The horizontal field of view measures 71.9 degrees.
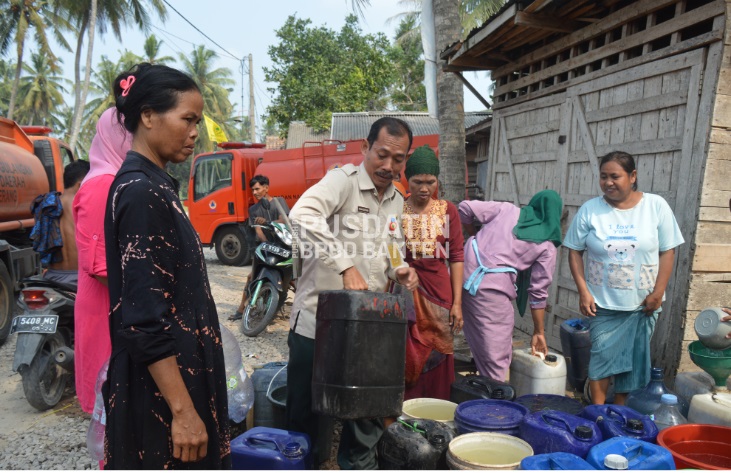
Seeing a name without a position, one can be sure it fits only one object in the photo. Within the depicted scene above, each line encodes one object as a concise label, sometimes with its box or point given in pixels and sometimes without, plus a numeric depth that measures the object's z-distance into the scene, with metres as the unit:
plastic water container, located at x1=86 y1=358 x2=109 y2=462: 1.98
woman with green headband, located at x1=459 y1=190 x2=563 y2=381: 3.43
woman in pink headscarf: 1.99
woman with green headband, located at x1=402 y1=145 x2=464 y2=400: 3.11
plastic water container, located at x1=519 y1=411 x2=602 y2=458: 2.32
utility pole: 21.89
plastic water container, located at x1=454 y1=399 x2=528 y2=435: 2.53
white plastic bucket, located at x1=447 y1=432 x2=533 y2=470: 2.34
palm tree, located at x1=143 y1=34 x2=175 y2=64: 30.53
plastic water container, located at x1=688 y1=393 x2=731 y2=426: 2.55
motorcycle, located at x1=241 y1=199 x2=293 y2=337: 5.79
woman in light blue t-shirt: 3.20
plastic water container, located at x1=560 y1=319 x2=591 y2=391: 4.09
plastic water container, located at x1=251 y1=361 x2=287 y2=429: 3.15
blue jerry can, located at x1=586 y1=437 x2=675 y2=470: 2.11
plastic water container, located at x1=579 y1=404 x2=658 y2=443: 2.42
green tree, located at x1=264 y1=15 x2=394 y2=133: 19.78
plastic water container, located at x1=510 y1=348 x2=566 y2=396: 3.38
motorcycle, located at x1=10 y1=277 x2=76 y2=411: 3.71
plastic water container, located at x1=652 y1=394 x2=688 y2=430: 2.67
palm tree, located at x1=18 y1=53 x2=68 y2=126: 30.62
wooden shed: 3.52
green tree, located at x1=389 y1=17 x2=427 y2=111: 23.44
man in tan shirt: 2.36
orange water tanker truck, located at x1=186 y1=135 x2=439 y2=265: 10.83
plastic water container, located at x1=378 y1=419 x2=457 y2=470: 2.40
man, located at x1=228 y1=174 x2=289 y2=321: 7.09
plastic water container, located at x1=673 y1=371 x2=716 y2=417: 3.02
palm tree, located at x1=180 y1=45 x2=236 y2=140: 33.84
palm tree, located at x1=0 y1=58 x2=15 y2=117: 35.85
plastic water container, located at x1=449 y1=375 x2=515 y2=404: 2.99
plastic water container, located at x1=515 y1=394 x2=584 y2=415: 2.87
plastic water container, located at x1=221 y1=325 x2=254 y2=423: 3.08
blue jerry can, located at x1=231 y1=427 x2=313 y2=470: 2.36
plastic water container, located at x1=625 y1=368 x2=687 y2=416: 2.99
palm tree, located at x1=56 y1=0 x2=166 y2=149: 18.94
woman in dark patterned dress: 1.34
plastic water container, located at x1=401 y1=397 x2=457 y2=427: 2.94
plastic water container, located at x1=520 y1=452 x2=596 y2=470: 2.08
